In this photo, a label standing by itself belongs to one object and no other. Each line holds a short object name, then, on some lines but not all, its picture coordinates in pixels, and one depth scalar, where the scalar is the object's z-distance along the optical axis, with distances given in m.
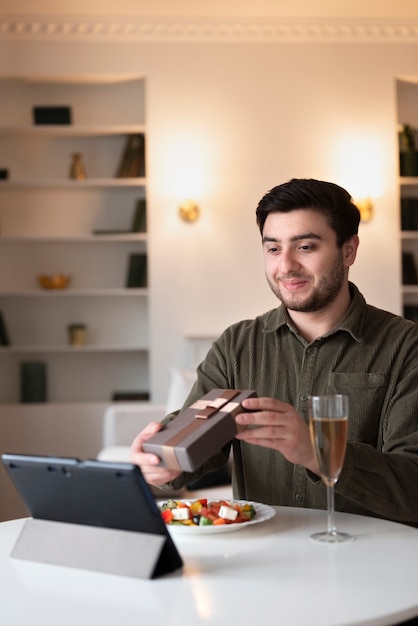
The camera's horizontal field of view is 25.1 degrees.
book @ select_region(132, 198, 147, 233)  5.88
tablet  1.23
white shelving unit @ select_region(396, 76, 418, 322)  6.09
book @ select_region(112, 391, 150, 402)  5.90
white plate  1.48
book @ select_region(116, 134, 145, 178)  5.91
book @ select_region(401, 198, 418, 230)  6.09
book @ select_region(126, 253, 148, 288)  5.91
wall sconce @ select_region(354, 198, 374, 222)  5.83
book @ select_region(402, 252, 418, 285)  6.05
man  1.89
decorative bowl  5.84
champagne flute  1.34
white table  1.09
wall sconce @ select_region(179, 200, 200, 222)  5.77
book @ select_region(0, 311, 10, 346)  5.87
